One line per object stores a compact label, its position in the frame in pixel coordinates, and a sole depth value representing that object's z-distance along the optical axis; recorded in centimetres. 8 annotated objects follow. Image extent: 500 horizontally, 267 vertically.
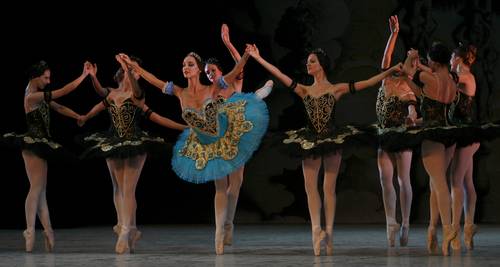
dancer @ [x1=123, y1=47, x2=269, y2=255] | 1359
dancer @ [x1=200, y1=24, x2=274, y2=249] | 1574
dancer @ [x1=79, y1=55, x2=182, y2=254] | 1391
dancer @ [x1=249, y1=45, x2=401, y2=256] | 1332
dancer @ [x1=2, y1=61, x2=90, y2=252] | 1454
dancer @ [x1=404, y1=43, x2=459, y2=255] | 1298
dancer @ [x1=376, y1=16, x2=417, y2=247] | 1481
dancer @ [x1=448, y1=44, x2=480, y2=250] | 1384
